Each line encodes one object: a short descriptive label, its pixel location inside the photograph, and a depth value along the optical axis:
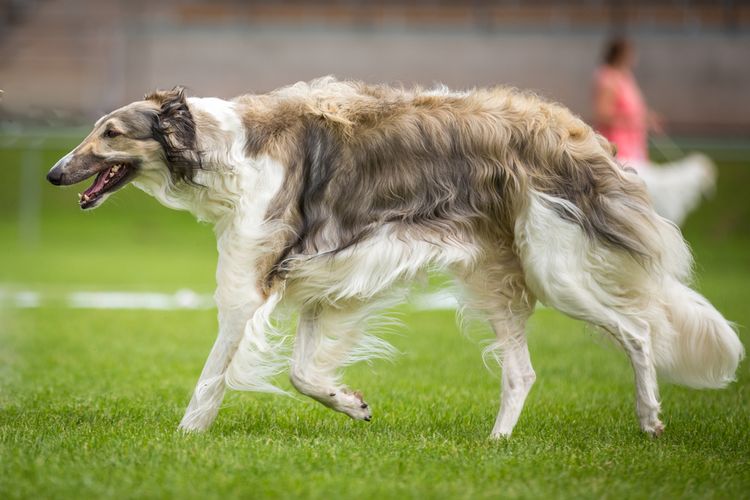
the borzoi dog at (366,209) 11.68
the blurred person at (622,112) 25.67
